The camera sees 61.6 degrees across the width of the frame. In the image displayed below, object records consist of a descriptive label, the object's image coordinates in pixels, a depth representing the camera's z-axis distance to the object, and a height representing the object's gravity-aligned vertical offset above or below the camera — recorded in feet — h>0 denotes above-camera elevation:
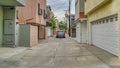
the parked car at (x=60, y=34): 67.64 -0.40
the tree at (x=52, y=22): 83.62 +9.93
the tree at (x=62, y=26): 155.97 +11.53
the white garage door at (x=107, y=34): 20.27 -0.17
